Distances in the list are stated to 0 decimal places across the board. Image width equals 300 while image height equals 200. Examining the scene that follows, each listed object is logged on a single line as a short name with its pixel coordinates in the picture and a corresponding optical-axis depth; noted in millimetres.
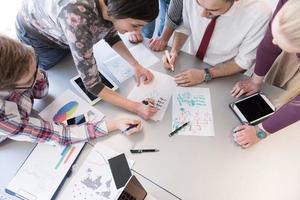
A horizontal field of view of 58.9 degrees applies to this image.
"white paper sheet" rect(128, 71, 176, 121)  1165
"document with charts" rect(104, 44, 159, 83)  1267
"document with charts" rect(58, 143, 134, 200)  960
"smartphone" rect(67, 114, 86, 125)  1118
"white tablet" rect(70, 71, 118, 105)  1170
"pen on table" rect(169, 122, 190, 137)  1081
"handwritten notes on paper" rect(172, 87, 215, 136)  1091
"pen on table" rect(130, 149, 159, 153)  1042
